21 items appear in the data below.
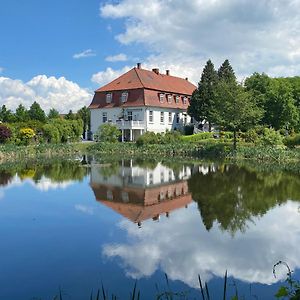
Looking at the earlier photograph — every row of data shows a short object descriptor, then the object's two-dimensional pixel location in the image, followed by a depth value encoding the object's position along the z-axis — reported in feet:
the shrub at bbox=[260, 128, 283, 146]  102.80
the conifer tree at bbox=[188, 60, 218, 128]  130.58
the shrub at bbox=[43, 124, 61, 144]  128.16
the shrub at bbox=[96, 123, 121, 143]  125.43
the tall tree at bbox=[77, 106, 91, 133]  202.88
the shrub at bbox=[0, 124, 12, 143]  113.29
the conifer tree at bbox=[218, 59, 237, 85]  143.13
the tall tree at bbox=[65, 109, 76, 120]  205.86
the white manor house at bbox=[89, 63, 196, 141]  135.74
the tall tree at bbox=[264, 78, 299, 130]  138.31
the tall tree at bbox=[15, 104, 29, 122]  189.08
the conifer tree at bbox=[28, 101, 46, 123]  201.80
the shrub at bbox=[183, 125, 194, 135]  145.99
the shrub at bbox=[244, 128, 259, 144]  110.83
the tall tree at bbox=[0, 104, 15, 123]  188.03
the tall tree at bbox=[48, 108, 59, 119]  245.06
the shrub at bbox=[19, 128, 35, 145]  121.39
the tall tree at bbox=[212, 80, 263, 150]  98.17
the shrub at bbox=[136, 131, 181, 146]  118.21
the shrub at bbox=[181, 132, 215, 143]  121.50
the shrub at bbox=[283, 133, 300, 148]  105.09
